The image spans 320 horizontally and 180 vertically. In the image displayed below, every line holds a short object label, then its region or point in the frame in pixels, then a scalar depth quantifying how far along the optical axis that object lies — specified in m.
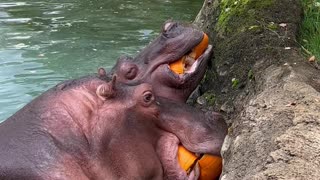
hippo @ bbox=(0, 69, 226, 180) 3.36
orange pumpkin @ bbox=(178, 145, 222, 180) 3.65
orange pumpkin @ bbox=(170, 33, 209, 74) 4.23
